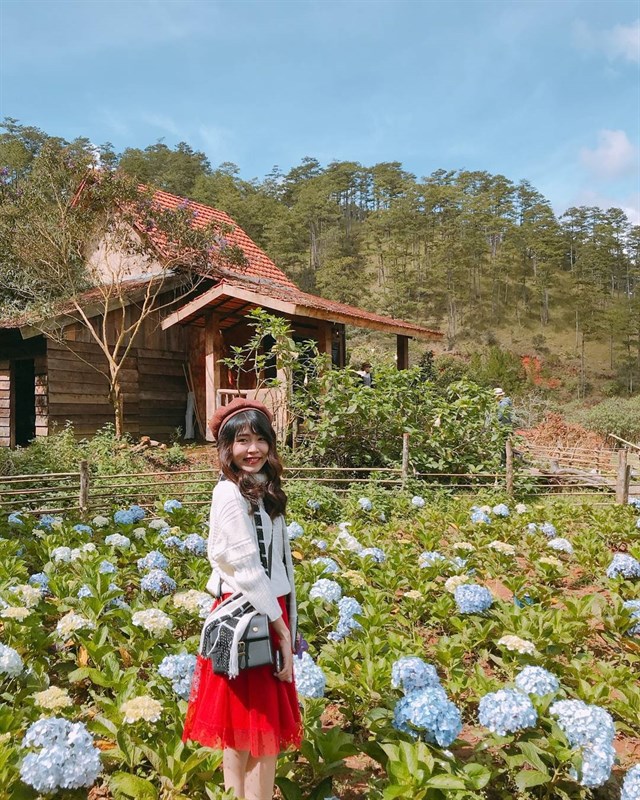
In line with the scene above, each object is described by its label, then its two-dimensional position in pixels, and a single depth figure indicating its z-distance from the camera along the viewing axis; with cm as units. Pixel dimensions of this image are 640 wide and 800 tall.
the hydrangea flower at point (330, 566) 426
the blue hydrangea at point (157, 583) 375
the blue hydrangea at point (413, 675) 244
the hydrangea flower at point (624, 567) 439
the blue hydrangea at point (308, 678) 248
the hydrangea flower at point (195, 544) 452
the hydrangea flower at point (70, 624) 303
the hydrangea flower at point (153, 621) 310
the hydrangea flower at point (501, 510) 594
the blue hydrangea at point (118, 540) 449
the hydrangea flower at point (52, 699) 241
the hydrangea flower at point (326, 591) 354
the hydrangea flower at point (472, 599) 356
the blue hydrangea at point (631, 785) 202
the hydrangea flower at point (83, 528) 485
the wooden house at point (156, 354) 1103
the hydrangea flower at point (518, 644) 311
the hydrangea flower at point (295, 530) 481
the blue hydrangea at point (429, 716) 218
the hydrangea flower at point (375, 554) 457
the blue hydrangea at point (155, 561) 403
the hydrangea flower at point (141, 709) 233
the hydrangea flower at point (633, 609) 364
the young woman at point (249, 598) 196
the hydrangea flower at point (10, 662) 257
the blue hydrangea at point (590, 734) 219
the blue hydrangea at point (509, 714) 232
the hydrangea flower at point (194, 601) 328
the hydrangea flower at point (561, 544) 497
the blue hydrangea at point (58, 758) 193
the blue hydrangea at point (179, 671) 257
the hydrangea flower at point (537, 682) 259
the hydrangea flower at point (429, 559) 448
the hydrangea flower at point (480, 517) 583
